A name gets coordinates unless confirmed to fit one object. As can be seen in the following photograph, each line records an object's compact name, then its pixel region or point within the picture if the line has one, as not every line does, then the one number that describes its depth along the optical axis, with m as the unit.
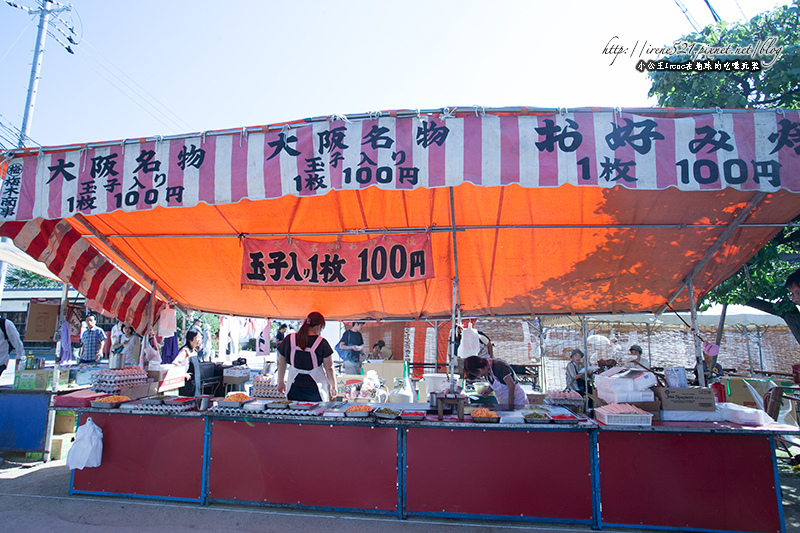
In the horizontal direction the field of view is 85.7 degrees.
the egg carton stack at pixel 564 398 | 5.16
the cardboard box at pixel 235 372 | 7.62
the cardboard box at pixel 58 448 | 6.34
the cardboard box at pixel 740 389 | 9.01
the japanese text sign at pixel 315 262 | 6.18
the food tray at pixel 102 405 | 4.96
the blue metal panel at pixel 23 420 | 6.25
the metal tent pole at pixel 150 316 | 7.32
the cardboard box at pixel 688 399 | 4.47
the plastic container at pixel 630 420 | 4.19
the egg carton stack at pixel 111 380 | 5.43
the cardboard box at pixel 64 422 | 7.01
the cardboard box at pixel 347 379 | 8.69
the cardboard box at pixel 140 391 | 5.52
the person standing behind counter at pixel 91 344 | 12.09
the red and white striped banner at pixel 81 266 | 5.73
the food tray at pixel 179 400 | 5.11
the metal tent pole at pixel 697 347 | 5.36
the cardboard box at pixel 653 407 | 4.52
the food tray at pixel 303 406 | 4.79
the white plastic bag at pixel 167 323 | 7.53
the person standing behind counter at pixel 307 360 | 5.29
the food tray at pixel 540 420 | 4.29
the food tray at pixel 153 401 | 5.11
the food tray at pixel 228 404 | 4.87
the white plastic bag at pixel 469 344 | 6.66
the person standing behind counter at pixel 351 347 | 10.81
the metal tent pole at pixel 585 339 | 8.33
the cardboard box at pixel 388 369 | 9.73
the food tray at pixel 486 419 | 4.36
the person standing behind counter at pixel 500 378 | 5.05
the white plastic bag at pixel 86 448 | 4.75
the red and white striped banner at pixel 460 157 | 3.85
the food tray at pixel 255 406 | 4.77
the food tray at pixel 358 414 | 4.53
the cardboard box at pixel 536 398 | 5.60
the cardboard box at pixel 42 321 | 6.54
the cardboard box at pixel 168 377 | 6.36
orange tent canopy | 4.89
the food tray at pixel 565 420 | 4.29
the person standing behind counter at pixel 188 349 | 7.60
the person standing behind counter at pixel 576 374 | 8.86
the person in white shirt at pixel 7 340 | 6.34
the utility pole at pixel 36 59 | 12.59
